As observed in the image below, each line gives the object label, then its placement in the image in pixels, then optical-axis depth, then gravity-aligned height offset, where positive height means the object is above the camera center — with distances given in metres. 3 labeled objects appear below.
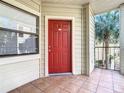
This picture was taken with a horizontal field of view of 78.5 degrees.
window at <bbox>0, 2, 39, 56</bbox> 1.61 +0.35
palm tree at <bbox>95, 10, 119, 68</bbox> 3.50 +0.79
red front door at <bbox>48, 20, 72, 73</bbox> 2.55 -0.01
